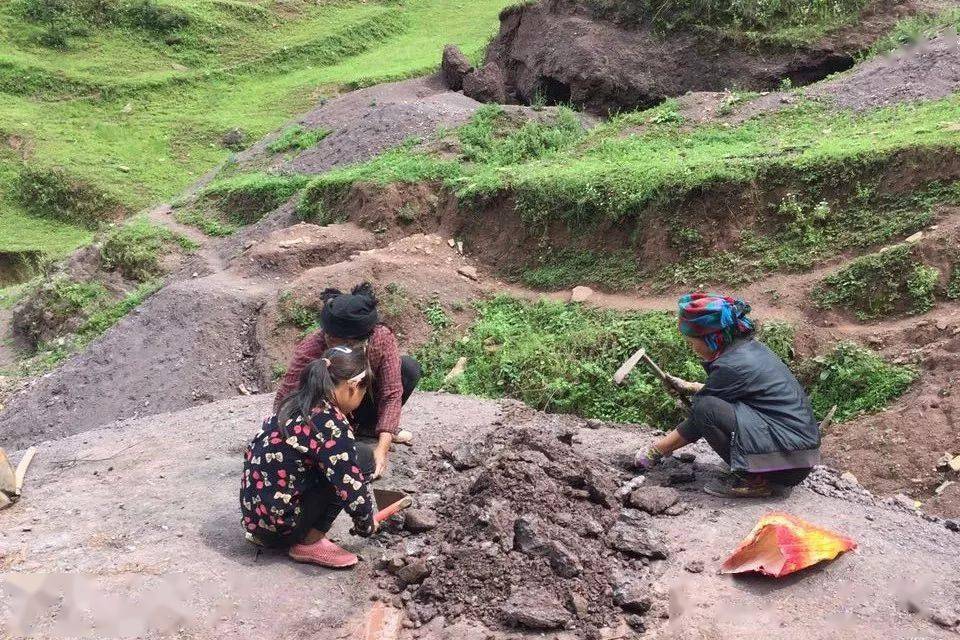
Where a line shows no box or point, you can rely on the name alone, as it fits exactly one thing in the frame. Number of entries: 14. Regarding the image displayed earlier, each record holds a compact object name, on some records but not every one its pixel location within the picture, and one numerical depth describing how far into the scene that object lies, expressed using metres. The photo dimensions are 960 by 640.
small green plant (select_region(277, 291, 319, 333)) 9.20
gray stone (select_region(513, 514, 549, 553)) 4.13
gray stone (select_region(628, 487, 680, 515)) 4.78
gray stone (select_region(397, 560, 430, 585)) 4.15
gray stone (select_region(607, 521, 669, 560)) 4.29
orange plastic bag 3.95
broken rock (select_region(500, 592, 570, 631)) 3.72
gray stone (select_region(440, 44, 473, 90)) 17.52
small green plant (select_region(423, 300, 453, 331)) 8.67
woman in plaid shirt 4.75
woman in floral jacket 3.96
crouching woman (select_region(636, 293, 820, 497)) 4.69
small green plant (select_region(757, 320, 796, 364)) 6.80
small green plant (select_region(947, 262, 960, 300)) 6.64
